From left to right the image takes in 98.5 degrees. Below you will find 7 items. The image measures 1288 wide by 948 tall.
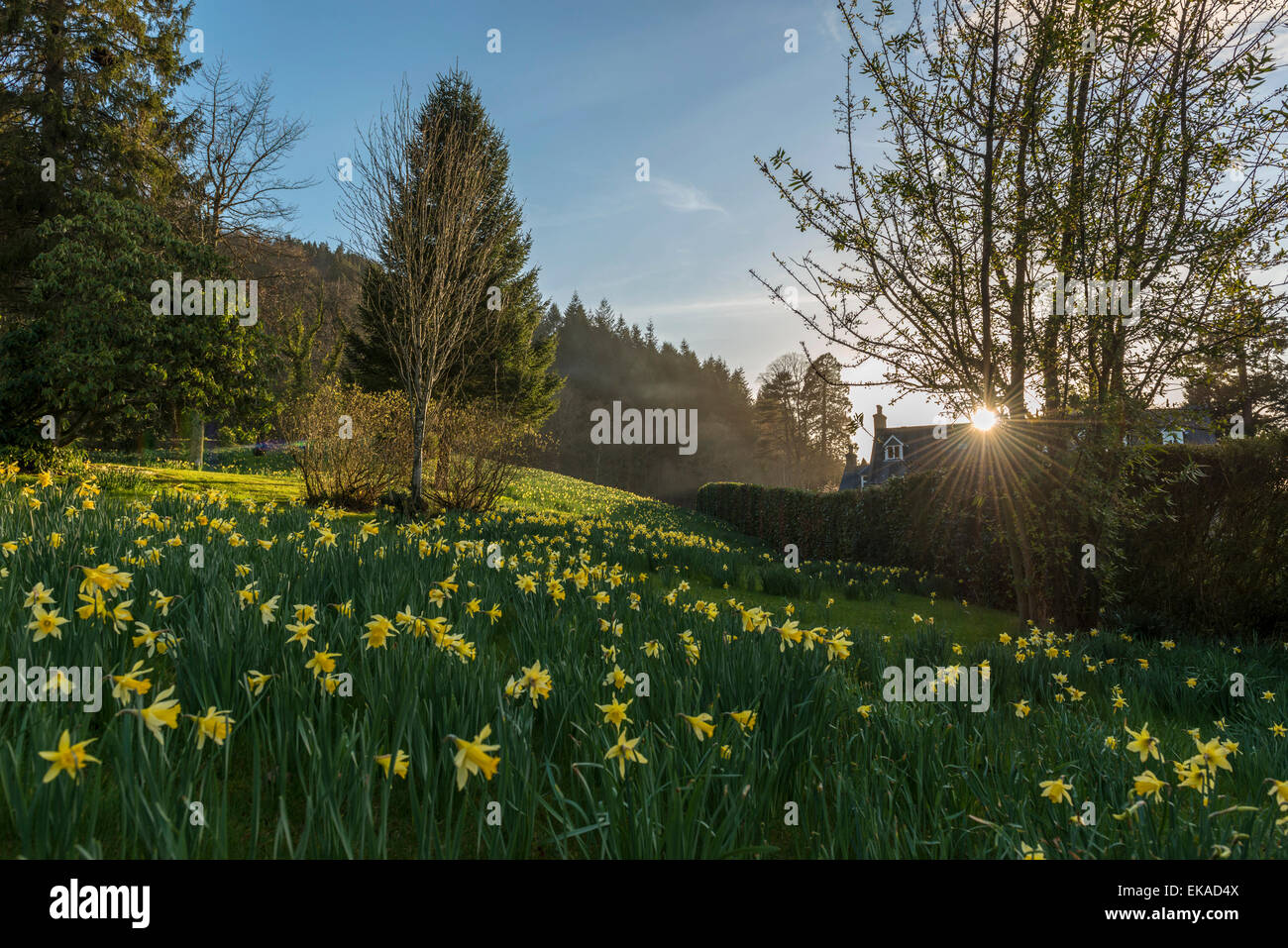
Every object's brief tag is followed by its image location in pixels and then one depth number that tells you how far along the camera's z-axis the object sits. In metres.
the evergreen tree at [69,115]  14.05
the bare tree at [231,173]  18.08
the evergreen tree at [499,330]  17.89
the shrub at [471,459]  10.72
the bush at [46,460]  8.72
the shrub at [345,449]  9.87
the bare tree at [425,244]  9.68
